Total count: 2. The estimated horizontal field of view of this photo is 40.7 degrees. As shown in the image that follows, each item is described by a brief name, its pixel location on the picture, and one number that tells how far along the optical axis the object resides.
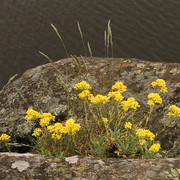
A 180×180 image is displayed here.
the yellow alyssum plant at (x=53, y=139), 3.25
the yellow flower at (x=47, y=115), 3.60
